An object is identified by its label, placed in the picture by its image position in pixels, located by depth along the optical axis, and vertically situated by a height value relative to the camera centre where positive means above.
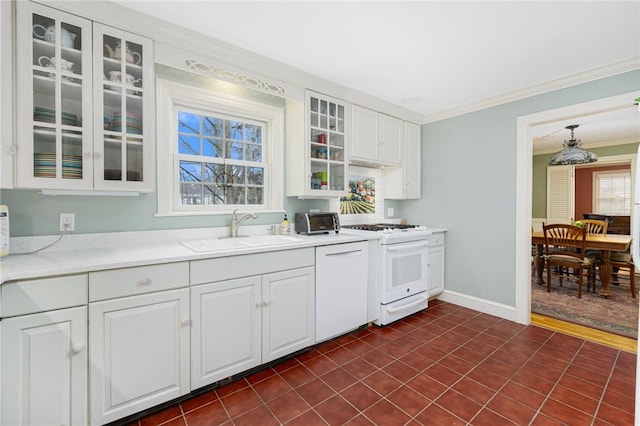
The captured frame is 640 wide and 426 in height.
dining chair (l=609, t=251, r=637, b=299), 3.68 -0.69
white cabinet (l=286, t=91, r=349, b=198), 2.67 +0.62
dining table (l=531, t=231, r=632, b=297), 3.61 -0.47
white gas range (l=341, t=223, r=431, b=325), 2.76 -0.61
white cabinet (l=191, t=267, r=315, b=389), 1.74 -0.77
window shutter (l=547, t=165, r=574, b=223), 5.94 +0.34
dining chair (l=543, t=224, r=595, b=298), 3.65 -0.57
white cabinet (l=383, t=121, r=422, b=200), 3.63 +0.48
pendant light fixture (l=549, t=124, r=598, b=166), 3.79 +0.73
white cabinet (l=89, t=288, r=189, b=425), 1.44 -0.78
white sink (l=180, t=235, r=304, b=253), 1.93 -0.26
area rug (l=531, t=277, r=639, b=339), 2.86 -1.14
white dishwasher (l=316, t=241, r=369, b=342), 2.34 -0.69
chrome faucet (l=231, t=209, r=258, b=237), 2.43 -0.12
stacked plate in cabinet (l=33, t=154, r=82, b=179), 1.55 +0.24
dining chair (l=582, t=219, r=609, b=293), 3.93 -0.36
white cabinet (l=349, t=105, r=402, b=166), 3.09 +0.82
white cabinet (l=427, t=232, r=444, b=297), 3.37 -0.65
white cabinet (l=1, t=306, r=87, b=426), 1.24 -0.74
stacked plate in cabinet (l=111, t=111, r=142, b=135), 1.76 +0.54
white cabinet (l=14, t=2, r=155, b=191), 1.51 +0.60
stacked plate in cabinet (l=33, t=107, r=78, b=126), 1.54 +0.51
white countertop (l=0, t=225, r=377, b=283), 1.34 -0.27
